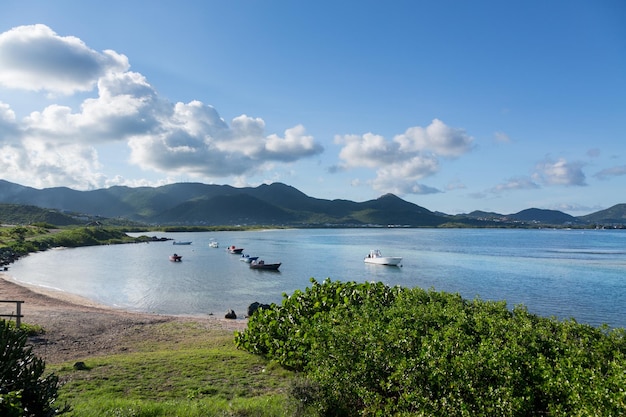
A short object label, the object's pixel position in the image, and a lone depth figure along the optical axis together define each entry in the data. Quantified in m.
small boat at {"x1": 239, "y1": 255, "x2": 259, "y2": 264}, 80.84
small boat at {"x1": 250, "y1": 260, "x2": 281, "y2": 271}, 69.51
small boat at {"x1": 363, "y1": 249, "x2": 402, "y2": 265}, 73.94
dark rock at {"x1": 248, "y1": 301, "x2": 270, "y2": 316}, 32.44
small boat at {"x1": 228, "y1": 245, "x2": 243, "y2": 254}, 105.69
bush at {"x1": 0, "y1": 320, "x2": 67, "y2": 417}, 6.14
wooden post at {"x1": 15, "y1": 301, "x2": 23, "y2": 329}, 19.55
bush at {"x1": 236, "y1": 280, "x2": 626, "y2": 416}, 6.79
